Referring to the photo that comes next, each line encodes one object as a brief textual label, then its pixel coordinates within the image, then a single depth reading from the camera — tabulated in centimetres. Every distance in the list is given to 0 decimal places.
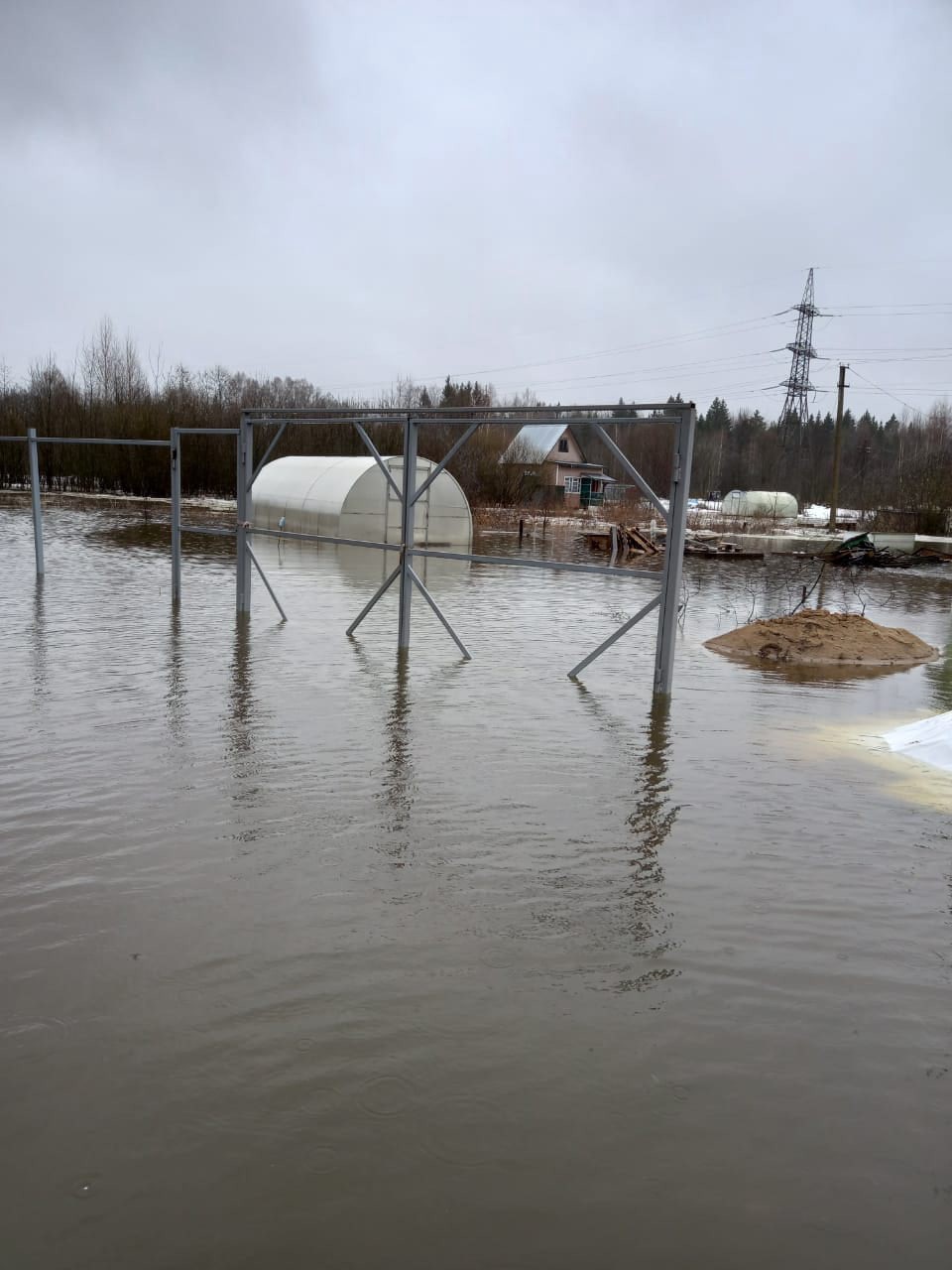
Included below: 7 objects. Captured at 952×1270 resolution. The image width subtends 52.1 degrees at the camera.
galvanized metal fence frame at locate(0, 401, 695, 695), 793
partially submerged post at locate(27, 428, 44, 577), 1441
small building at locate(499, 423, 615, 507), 4312
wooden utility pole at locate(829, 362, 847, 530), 4119
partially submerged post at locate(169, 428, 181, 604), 1245
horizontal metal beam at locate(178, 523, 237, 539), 1182
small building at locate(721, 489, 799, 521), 5576
